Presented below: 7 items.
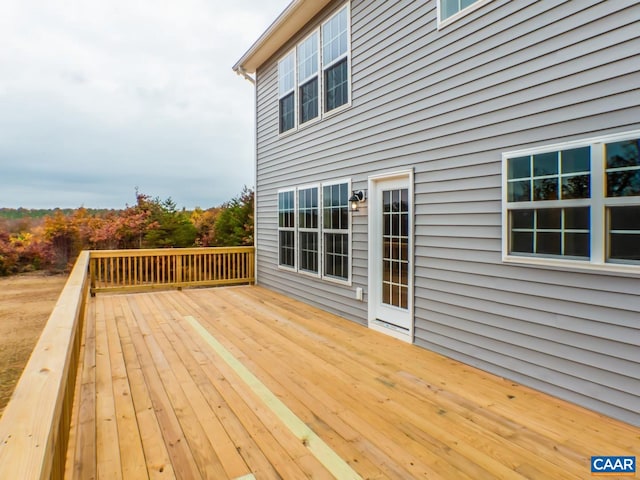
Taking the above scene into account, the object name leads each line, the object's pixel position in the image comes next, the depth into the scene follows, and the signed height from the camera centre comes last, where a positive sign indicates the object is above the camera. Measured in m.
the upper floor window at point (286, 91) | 6.61 +2.69
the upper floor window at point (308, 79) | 5.89 +2.61
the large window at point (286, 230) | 6.67 +0.06
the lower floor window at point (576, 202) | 2.35 +0.21
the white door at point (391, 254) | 4.12 -0.28
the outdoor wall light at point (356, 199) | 4.83 +0.46
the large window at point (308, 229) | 5.96 +0.07
